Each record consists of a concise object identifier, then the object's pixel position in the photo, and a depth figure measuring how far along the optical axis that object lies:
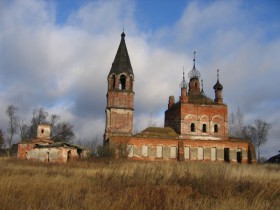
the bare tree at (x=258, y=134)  61.74
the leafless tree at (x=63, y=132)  61.68
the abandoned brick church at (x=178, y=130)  38.81
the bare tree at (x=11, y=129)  54.67
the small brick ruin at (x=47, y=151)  36.69
